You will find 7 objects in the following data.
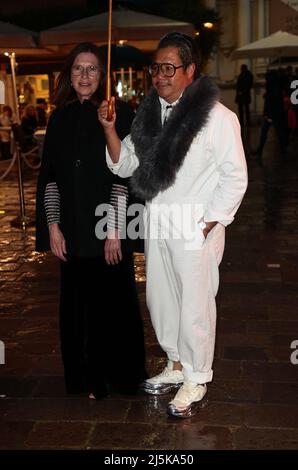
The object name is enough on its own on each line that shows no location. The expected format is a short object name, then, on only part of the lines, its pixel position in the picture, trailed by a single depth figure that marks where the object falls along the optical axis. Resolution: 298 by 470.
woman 3.58
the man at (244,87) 22.77
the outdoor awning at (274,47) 17.38
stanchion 8.48
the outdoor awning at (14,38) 11.43
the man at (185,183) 3.35
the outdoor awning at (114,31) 12.04
